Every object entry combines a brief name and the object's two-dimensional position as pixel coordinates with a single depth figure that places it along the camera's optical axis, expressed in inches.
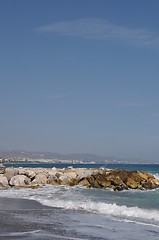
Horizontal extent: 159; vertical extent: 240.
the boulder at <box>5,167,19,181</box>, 1598.7
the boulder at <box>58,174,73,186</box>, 1685.7
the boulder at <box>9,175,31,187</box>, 1532.6
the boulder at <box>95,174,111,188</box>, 1645.9
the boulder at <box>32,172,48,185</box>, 1656.0
